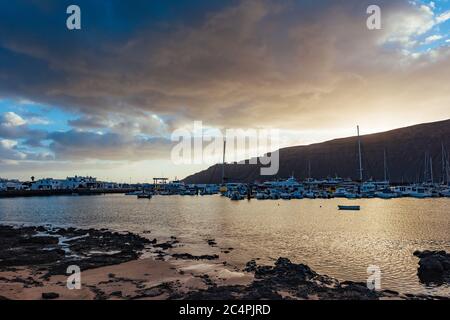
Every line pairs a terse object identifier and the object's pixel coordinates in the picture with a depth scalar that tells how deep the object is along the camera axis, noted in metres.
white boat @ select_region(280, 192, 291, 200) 123.75
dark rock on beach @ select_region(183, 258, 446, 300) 17.42
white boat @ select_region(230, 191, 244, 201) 124.83
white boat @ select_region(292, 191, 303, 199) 126.19
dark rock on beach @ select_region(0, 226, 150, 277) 26.64
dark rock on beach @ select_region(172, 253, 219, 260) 28.62
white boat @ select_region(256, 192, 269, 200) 124.19
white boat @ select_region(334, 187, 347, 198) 127.56
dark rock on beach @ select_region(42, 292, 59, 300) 17.43
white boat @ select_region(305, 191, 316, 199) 127.49
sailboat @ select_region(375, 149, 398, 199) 118.74
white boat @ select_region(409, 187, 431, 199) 116.69
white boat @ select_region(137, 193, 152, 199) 157.38
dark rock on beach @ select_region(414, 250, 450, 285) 21.67
